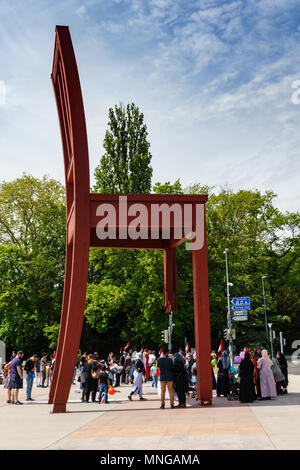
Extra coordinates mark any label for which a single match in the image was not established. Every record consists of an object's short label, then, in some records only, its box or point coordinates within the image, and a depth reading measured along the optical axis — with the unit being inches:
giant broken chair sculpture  585.0
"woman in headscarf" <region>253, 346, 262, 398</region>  676.1
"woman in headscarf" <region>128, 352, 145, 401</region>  742.5
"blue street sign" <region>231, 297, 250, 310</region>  1058.7
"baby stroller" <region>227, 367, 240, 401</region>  681.0
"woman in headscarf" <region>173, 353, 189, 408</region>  613.3
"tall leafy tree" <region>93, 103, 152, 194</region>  1657.2
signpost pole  1257.4
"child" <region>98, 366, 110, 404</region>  682.5
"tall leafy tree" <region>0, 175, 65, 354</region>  1712.6
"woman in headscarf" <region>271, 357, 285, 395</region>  705.0
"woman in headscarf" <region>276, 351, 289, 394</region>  748.3
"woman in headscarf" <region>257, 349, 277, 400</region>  663.8
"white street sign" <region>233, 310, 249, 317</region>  1047.9
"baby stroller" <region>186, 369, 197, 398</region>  717.9
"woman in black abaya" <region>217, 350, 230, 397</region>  712.4
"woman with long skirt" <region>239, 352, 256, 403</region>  637.3
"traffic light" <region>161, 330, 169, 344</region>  1250.6
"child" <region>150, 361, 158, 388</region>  939.4
